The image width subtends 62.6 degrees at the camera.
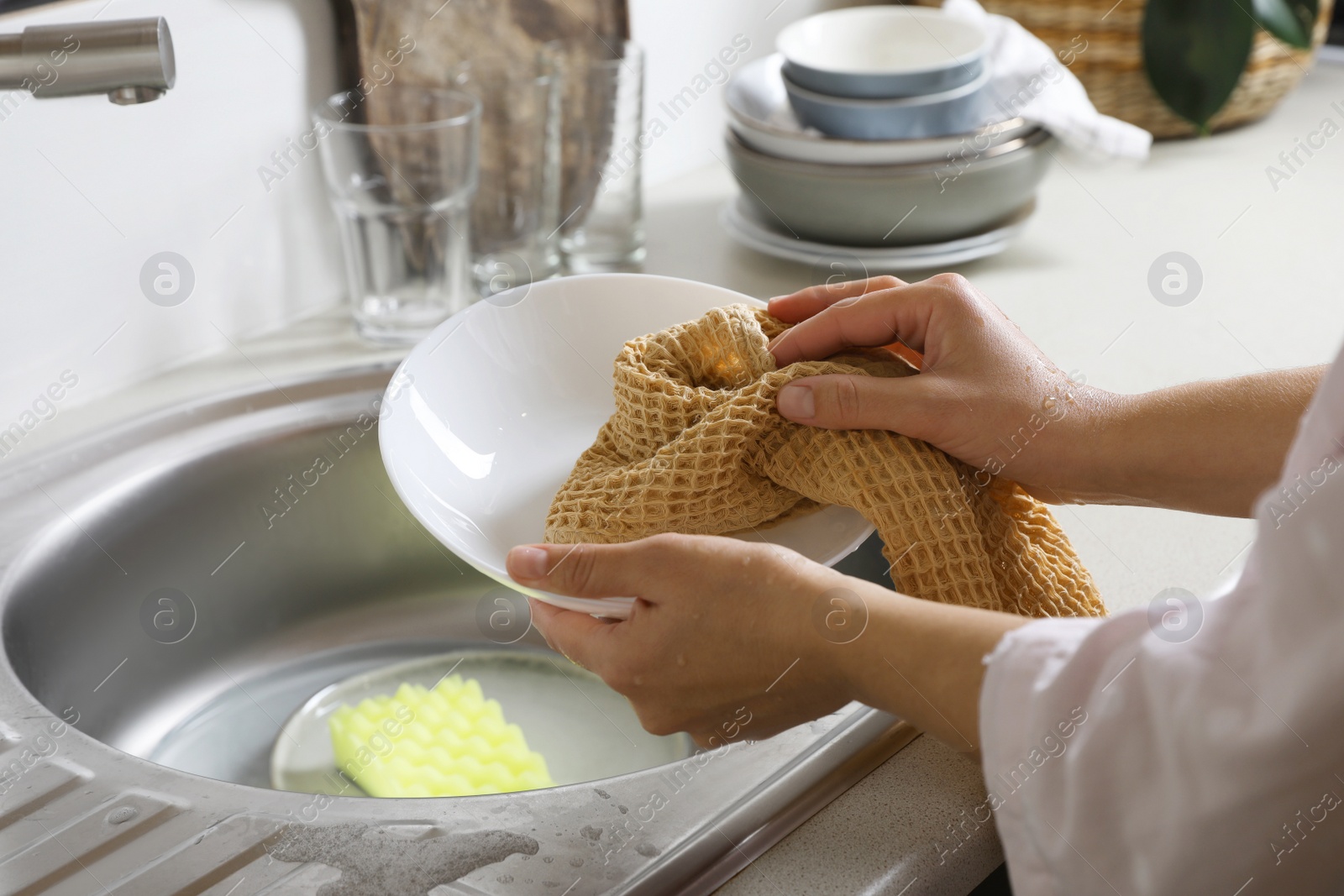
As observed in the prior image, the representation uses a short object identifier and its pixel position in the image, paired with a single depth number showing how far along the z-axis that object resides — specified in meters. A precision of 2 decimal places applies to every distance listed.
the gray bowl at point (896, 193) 0.99
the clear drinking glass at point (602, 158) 1.02
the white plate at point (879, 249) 1.03
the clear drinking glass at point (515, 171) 0.99
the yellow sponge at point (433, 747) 0.72
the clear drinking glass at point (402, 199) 0.89
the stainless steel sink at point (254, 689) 0.48
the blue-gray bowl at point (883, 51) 1.00
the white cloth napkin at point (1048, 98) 1.03
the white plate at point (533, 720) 0.76
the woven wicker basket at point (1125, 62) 1.27
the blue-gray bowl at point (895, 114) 0.99
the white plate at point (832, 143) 0.98
